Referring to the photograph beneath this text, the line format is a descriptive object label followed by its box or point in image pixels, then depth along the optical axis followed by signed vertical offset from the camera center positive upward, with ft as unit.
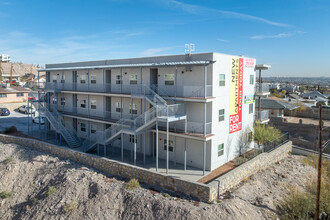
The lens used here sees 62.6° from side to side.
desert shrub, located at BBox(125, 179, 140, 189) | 56.53 -20.35
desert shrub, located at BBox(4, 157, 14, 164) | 77.51 -20.94
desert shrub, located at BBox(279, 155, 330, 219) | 46.03 -20.36
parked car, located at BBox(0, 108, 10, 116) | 132.78 -12.44
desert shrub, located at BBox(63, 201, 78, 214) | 53.31 -23.77
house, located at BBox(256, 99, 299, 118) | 126.41 -8.93
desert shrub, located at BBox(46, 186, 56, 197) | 59.57 -22.93
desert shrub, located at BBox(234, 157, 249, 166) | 69.94 -19.01
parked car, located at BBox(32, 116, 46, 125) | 120.05 -15.05
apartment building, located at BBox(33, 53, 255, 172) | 63.82 -5.17
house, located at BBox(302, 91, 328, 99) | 246.68 -6.47
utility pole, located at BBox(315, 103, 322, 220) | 42.63 -16.94
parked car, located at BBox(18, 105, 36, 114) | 142.41 -11.81
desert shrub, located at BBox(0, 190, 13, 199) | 64.64 -25.79
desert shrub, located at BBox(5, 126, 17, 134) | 99.18 -15.87
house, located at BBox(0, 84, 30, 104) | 158.71 -4.37
